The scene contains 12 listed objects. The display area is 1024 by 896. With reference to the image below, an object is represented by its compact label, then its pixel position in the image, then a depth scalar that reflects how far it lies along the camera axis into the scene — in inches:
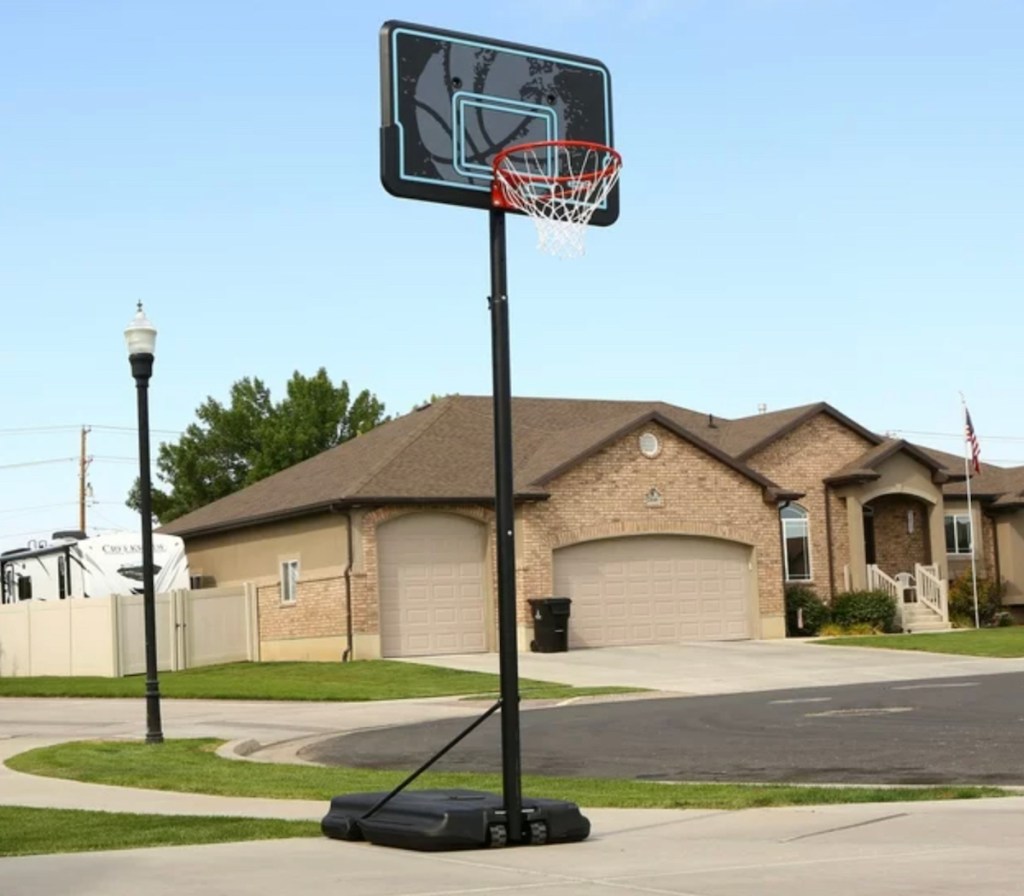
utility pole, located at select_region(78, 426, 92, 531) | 2741.1
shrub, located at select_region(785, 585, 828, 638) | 1663.4
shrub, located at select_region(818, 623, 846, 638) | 1660.9
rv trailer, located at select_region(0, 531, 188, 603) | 1525.6
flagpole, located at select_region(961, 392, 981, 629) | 1753.7
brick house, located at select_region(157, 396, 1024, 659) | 1459.2
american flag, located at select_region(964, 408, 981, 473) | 1749.5
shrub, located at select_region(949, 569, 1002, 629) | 1786.4
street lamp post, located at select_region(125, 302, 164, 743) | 753.0
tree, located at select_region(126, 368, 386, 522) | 2817.4
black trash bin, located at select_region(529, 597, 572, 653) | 1445.6
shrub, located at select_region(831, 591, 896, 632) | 1670.8
